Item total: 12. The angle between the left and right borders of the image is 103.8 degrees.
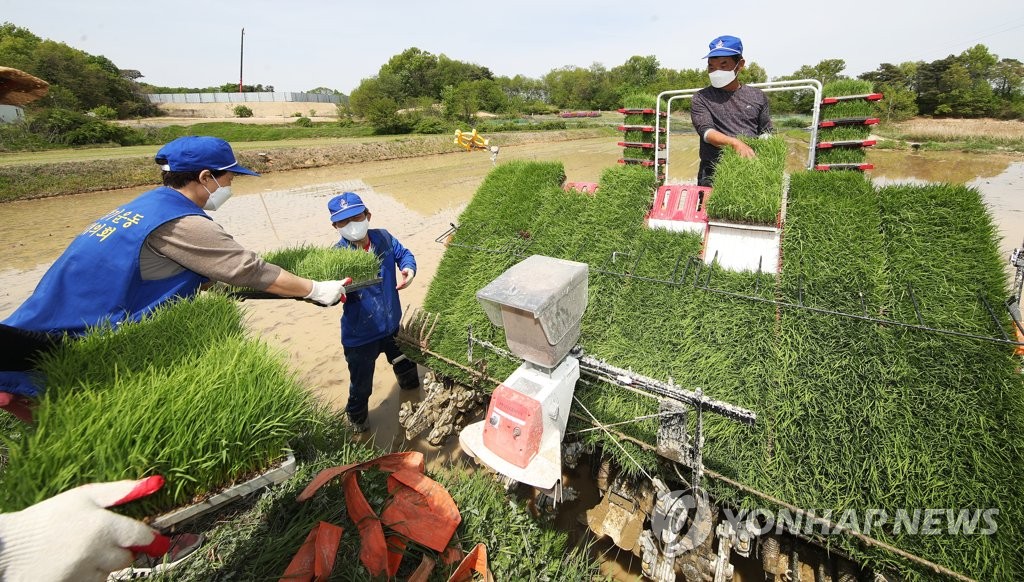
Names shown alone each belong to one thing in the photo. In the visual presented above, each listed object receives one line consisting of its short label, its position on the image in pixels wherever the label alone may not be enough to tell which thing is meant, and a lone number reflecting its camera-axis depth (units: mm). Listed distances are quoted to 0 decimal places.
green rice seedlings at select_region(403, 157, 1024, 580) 1896
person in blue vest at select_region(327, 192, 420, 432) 3625
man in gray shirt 3623
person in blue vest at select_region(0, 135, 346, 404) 1816
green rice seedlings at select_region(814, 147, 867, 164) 3904
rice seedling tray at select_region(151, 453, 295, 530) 1254
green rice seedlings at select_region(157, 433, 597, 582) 1757
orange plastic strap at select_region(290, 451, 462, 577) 1796
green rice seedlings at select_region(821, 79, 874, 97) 3881
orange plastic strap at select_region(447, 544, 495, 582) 1812
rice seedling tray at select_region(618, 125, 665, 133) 5627
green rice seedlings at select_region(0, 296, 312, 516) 1178
